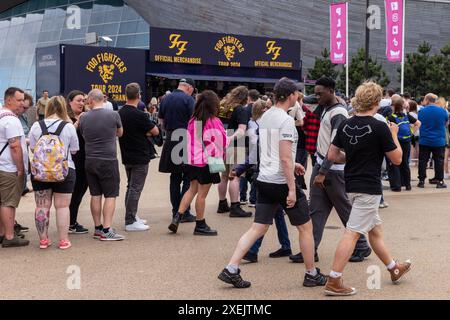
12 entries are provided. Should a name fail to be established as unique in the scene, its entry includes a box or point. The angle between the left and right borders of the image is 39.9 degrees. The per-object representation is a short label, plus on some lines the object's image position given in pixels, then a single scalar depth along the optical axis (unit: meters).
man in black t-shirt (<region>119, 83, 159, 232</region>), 7.82
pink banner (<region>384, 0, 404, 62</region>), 26.17
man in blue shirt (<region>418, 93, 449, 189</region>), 12.06
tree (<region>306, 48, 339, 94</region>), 35.81
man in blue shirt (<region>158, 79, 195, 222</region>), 8.22
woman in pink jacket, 7.51
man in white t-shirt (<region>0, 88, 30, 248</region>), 6.84
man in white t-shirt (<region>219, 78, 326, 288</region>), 5.29
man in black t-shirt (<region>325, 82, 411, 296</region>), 5.09
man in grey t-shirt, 7.29
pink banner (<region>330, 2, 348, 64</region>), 28.48
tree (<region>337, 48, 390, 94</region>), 34.19
